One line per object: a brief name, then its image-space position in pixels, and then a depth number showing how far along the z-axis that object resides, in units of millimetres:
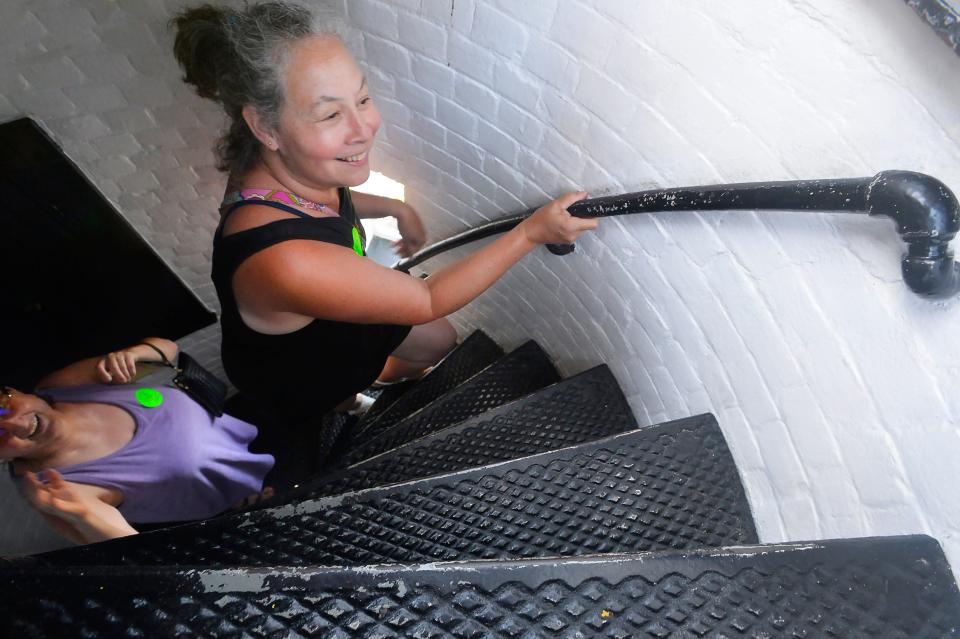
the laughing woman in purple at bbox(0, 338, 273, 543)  1442
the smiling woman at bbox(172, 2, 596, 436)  1425
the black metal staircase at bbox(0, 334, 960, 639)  644
